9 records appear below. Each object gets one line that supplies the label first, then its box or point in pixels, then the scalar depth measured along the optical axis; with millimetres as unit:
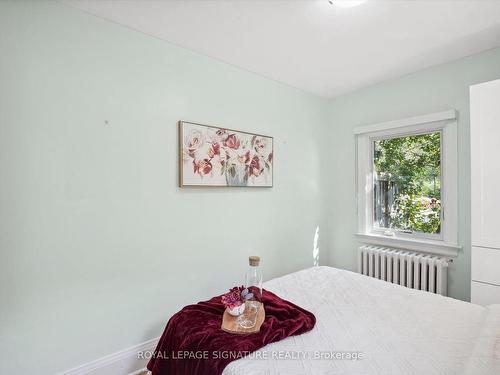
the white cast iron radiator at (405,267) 2604
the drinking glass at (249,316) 1460
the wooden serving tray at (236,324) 1401
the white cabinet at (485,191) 1962
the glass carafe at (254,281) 1576
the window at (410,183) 2682
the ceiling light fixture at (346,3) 1704
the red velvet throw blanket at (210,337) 1256
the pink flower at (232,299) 1497
